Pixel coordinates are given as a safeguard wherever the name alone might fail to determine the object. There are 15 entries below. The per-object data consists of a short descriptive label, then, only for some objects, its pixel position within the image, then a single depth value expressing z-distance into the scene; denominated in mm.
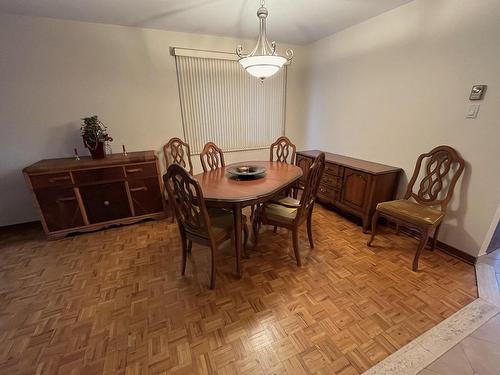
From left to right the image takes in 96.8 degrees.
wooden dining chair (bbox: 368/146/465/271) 1920
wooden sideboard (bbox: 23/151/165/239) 2373
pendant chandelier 1707
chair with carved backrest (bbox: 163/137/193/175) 3068
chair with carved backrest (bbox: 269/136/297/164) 2973
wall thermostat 1796
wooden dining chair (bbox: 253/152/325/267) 1838
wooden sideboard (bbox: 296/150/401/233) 2418
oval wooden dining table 1667
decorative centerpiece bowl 2102
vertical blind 3078
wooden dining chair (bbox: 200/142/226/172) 2701
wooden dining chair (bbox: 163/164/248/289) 1526
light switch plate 1848
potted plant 2527
